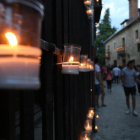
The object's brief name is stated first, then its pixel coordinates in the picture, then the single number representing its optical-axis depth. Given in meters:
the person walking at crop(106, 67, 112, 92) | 11.46
